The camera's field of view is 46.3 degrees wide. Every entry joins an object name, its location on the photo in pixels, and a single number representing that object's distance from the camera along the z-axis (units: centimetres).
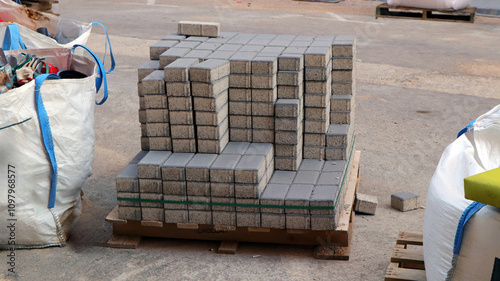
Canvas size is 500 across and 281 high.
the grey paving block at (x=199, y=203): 432
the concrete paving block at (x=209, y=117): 432
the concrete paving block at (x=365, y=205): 500
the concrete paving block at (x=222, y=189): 425
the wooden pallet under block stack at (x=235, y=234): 430
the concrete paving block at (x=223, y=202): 429
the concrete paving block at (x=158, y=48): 499
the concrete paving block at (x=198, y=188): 429
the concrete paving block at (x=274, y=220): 426
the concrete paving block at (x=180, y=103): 431
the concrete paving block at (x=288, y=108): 444
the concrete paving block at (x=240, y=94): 450
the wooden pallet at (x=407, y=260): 373
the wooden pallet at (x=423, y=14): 1224
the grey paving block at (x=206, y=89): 423
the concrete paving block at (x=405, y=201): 506
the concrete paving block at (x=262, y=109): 448
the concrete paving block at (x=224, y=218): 433
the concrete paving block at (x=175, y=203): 434
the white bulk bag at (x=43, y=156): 412
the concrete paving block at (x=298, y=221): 423
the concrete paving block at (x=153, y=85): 433
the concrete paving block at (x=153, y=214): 439
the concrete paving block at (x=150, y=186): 432
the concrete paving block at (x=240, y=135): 462
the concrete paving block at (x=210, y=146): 441
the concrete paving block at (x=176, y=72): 425
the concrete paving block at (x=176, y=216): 437
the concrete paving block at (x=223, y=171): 422
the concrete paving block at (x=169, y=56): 466
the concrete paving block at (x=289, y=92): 452
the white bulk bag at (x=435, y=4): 1202
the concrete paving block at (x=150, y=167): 428
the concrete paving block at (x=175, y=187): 430
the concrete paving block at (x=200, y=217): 436
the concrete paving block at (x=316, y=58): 455
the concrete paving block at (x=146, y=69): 472
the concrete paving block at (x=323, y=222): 421
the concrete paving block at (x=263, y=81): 441
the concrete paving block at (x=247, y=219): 429
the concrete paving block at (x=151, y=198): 435
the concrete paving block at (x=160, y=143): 448
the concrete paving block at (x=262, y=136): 459
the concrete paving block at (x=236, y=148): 445
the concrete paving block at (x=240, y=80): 445
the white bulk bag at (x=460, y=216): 308
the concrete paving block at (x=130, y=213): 441
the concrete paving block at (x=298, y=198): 421
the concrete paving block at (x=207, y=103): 428
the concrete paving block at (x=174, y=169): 426
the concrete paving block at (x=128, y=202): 439
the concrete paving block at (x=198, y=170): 424
